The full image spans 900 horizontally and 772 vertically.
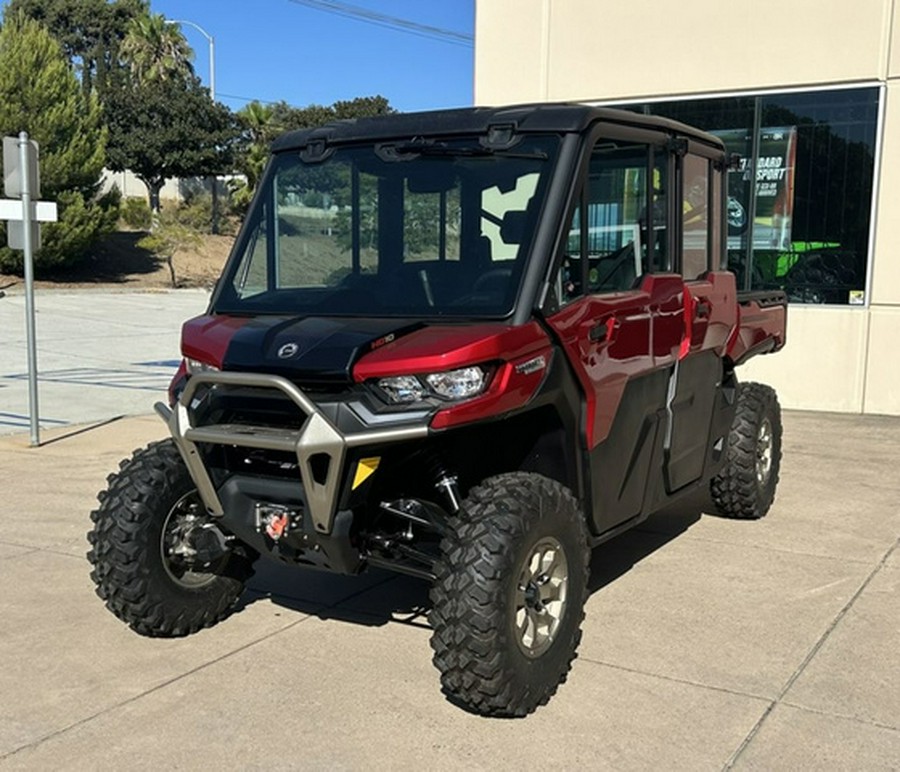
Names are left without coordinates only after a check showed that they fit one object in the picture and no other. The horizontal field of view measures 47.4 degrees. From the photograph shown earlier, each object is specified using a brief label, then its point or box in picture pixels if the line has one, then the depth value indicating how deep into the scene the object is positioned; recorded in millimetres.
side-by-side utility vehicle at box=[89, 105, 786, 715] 3602
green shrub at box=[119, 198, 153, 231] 45553
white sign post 8555
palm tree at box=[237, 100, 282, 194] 50969
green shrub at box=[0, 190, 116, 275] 33562
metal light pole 47750
